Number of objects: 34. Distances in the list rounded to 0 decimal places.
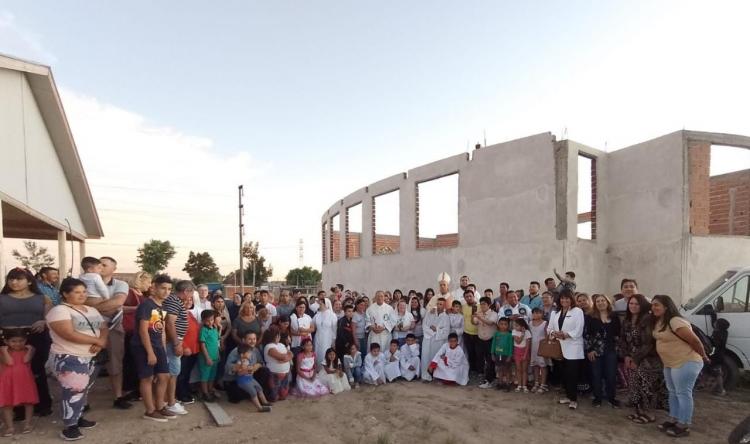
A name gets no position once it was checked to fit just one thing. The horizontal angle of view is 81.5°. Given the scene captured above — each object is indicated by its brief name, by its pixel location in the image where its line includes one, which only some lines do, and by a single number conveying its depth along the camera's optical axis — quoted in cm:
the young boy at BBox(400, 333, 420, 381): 795
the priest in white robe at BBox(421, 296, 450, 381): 799
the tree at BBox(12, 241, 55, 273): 2855
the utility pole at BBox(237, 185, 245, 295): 2872
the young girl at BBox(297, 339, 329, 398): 677
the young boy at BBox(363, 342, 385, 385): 753
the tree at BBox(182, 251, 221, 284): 4691
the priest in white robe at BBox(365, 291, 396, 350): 795
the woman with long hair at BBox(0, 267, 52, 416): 474
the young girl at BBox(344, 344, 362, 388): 744
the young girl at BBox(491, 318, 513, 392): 709
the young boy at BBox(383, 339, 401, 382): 777
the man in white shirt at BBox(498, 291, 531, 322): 753
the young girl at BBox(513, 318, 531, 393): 696
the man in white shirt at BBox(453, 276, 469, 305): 863
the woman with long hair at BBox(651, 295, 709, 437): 486
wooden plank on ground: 530
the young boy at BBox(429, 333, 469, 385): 757
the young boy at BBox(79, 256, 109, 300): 506
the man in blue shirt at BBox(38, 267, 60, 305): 602
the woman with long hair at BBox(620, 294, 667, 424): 551
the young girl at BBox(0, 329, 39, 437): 458
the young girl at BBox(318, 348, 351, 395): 705
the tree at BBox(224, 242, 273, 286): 4394
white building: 760
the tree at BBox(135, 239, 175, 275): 4262
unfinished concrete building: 1135
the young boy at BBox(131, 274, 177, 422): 499
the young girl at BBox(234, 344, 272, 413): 607
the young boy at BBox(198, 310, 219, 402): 623
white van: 647
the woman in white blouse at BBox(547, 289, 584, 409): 614
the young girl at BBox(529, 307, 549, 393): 696
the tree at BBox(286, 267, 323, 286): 5413
